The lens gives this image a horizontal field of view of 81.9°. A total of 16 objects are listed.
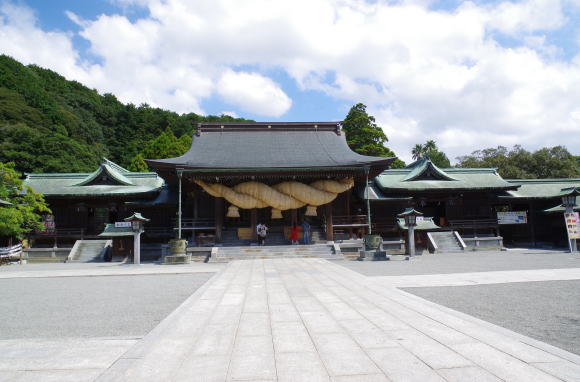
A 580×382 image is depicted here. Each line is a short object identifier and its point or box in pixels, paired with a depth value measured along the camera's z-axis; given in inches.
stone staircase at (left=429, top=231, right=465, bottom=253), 875.4
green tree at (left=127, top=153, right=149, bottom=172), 2004.2
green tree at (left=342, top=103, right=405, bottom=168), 1793.8
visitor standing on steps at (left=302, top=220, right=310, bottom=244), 790.5
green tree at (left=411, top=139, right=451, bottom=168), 2266.5
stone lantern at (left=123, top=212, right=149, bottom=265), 685.3
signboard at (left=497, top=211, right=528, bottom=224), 1002.1
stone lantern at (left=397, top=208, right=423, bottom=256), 715.4
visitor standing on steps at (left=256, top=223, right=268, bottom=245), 781.3
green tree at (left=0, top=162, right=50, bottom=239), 762.2
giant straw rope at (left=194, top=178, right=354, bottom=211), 802.4
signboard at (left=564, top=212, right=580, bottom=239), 749.3
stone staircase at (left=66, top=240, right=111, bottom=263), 846.5
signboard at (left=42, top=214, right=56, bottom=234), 911.7
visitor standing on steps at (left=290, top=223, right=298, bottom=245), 790.5
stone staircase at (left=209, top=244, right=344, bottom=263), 705.0
